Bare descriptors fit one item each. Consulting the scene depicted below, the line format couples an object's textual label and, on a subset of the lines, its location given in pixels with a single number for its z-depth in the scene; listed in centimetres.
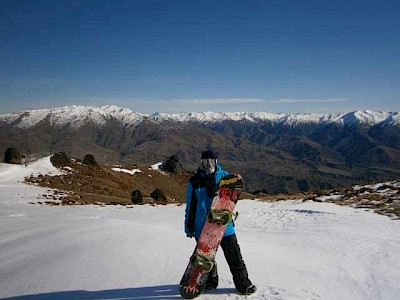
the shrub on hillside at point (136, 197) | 3440
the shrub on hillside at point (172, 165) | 7688
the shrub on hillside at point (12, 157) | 4553
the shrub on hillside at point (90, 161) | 5458
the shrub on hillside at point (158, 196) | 4386
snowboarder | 551
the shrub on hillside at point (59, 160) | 4672
